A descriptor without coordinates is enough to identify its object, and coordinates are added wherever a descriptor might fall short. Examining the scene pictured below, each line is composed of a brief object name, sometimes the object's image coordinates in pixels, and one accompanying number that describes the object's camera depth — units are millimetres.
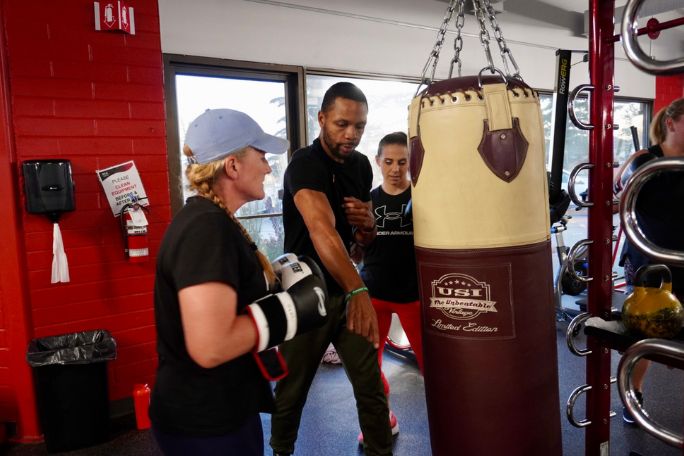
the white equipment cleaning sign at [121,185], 2813
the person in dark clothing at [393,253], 2547
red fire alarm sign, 2732
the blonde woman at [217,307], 1149
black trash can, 2580
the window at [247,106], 3613
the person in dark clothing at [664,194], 2240
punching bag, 1497
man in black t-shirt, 2072
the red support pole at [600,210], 1670
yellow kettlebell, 1403
